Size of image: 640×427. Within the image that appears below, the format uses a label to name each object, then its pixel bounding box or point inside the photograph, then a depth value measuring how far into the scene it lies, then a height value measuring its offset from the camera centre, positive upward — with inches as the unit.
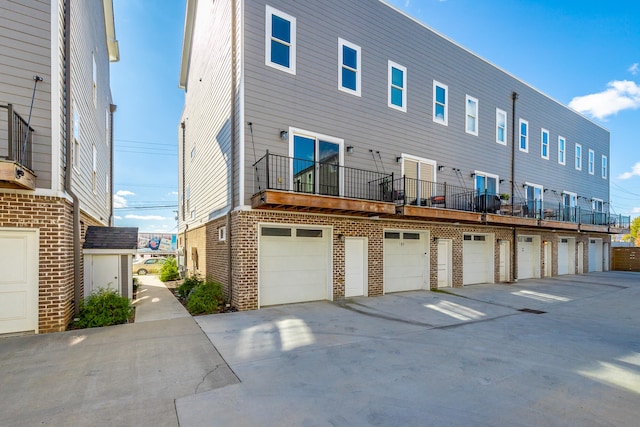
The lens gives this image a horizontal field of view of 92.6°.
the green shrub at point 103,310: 254.1 -78.6
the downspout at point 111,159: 622.8 +124.4
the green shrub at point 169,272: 590.2 -103.5
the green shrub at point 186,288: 398.0 -91.1
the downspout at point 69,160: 256.5 +49.8
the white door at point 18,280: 222.2 -45.7
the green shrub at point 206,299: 310.3 -83.6
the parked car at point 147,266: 853.8 -136.2
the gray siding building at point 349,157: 332.5 +89.2
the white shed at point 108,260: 308.0 -42.9
